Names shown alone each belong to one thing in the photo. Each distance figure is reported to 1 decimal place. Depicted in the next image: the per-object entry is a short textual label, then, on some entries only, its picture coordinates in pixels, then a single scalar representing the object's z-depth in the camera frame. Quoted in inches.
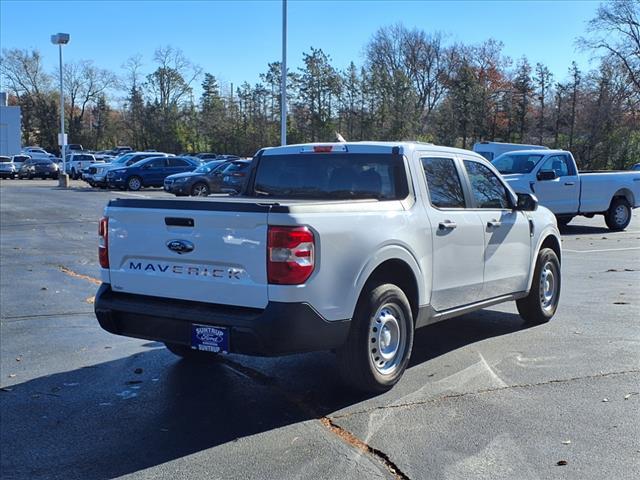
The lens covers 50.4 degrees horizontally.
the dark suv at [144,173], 1315.2
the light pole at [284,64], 1003.3
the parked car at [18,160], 1897.0
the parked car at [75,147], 3309.5
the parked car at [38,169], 1895.9
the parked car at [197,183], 1085.8
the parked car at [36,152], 2666.6
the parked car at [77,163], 1900.6
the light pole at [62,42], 1495.0
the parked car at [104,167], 1398.1
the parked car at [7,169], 1861.5
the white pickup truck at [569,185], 655.1
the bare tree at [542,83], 1891.5
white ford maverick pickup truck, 173.2
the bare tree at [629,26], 1916.8
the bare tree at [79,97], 3693.4
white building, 3024.1
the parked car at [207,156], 2159.7
